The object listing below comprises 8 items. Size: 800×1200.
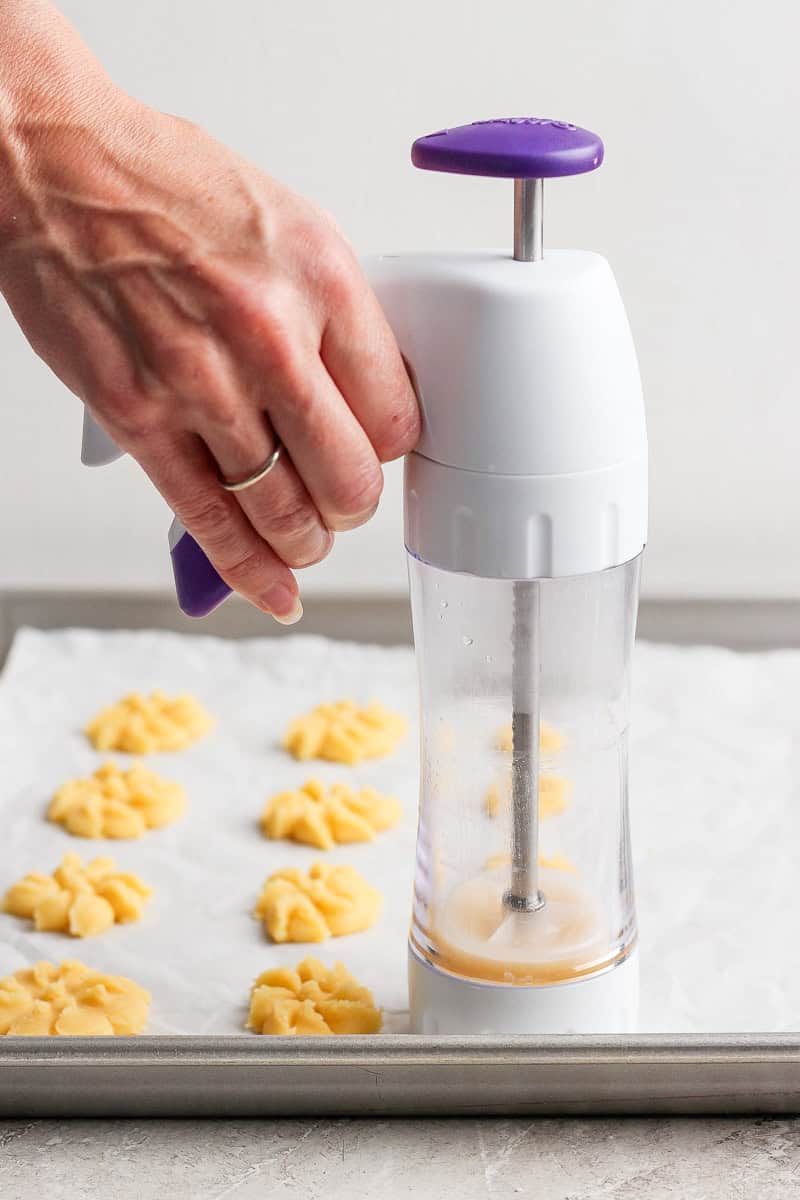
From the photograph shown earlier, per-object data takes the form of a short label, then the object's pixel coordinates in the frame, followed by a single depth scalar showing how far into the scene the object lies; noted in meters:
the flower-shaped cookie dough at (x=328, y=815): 0.82
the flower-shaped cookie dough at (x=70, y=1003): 0.70
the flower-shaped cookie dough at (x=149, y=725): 0.88
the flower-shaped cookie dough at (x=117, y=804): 0.83
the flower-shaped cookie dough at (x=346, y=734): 0.88
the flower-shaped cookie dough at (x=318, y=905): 0.76
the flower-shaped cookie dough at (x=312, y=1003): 0.70
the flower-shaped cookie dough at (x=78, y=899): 0.76
